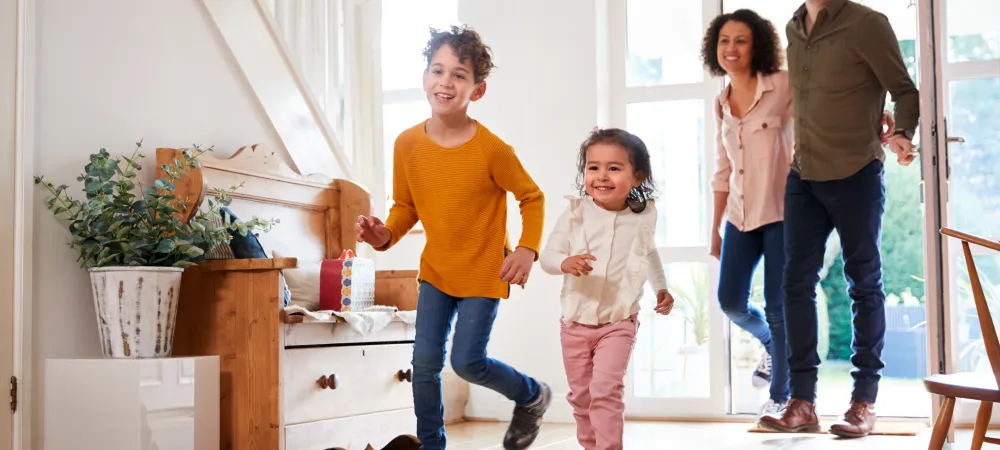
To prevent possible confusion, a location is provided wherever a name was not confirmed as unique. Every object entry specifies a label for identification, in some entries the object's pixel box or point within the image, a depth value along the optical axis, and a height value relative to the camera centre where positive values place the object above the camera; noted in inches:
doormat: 131.0 -26.0
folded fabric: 105.0 -8.0
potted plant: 96.3 -0.1
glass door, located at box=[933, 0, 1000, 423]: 117.3 +10.8
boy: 98.1 +2.7
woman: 122.1 +10.4
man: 108.1 +7.7
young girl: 89.4 -2.4
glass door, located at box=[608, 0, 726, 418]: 162.9 +10.7
